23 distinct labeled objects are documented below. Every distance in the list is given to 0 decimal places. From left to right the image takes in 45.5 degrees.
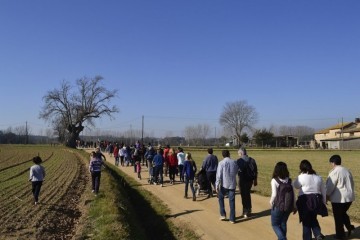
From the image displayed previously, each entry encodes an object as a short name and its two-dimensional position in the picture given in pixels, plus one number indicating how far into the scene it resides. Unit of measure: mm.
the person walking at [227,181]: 10719
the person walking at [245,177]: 11484
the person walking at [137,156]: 24038
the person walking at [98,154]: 16219
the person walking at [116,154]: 33066
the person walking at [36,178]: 13805
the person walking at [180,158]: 20078
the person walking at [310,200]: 7766
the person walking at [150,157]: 20766
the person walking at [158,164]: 19109
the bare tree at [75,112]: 86625
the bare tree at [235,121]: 134625
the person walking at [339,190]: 8461
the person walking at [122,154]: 32250
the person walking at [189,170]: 15201
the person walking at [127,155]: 32031
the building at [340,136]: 92250
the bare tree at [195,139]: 159900
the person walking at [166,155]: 21547
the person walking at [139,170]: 22475
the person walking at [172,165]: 20328
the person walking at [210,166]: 14414
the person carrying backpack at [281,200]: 7750
